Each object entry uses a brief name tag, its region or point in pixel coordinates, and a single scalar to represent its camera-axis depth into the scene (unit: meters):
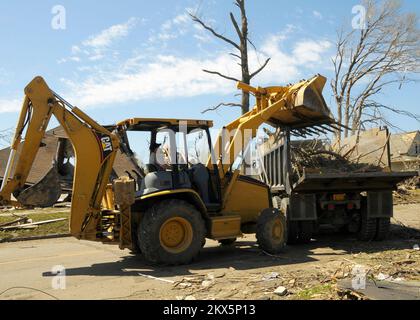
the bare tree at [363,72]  34.53
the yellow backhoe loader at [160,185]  7.96
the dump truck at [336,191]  10.02
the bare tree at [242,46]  19.22
